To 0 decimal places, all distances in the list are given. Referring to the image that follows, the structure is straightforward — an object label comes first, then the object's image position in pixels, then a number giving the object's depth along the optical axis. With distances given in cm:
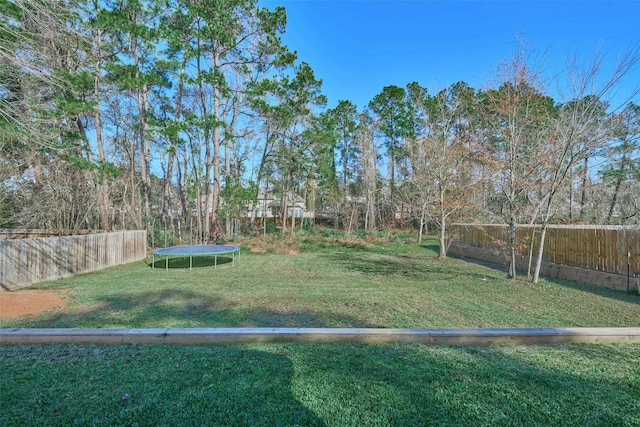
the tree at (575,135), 597
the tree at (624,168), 1331
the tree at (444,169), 1147
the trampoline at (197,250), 960
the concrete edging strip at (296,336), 306
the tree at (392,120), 2444
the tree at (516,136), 689
